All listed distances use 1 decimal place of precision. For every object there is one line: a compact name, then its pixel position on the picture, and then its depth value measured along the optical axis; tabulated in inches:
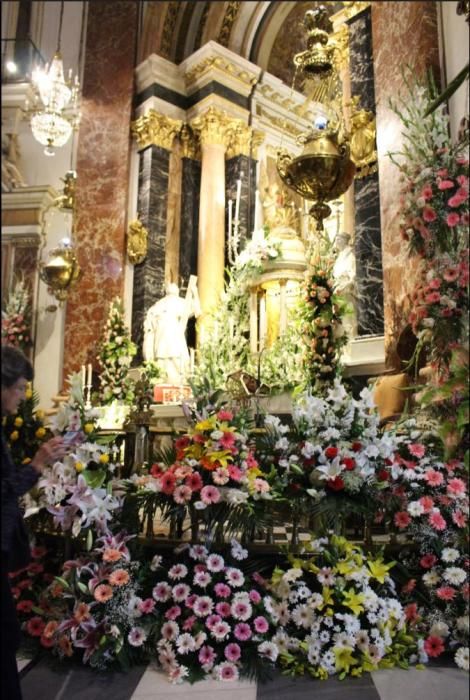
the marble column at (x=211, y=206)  420.8
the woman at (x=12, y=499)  81.0
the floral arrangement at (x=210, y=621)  114.0
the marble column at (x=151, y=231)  423.8
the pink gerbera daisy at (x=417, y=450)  133.8
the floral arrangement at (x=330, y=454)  125.0
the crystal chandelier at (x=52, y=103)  401.7
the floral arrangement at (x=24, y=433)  154.6
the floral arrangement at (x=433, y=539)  119.1
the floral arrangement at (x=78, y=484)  126.6
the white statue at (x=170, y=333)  387.2
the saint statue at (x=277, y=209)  432.8
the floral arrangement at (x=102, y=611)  117.2
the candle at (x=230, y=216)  433.7
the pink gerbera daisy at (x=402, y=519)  127.0
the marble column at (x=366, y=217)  287.1
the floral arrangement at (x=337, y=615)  112.5
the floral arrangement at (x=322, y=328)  247.8
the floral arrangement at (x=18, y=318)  483.8
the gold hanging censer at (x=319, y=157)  234.7
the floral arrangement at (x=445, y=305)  124.8
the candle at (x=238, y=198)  432.9
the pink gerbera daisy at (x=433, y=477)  128.3
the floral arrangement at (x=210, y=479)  124.0
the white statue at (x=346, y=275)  295.9
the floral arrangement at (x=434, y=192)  131.0
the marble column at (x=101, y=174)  432.8
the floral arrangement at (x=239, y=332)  319.9
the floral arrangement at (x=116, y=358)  392.8
